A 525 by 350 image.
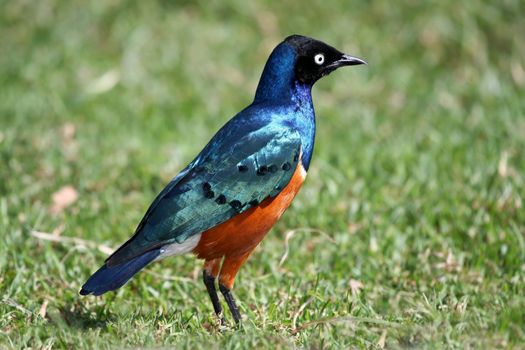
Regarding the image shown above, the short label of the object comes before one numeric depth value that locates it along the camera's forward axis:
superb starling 7.62
